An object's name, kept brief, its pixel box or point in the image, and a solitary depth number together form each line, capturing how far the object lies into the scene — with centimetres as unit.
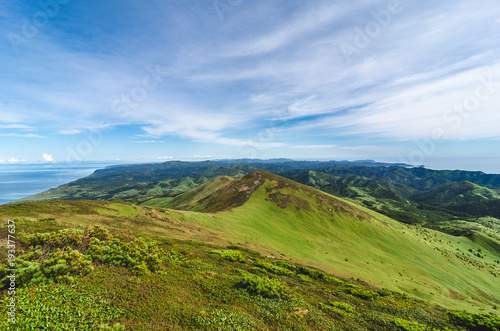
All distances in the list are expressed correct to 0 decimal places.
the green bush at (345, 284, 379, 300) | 2634
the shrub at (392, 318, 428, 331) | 1908
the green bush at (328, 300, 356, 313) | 2105
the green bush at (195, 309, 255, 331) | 1357
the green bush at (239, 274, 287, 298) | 1958
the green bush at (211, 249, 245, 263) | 3020
